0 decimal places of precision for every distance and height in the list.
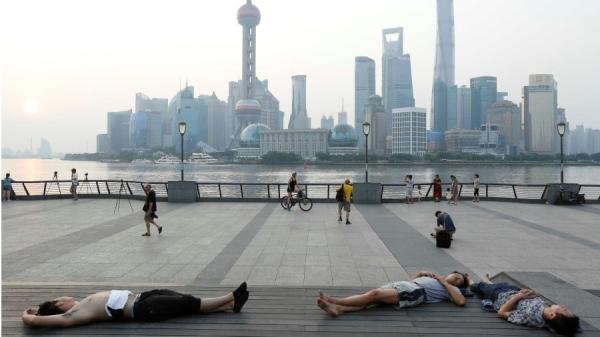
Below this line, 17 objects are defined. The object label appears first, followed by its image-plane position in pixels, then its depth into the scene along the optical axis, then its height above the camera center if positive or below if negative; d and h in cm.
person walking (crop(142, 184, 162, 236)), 1266 -137
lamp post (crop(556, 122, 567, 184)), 2308 +152
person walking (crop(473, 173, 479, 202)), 2231 -161
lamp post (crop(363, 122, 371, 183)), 2263 +159
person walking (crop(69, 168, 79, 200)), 2256 -124
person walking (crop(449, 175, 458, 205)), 2139 -154
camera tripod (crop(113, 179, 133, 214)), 1898 -206
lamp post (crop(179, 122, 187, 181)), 2240 +159
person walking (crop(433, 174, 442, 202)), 2248 -161
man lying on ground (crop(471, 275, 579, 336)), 495 -180
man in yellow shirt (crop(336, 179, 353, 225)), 1538 -137
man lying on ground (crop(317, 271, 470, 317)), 562 -179
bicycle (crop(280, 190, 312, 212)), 1925 -185
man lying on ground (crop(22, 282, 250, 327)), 517 -177
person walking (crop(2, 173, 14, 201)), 2238 -143
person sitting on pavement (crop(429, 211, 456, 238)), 1134 -169
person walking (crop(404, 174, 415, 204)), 2150 -140
